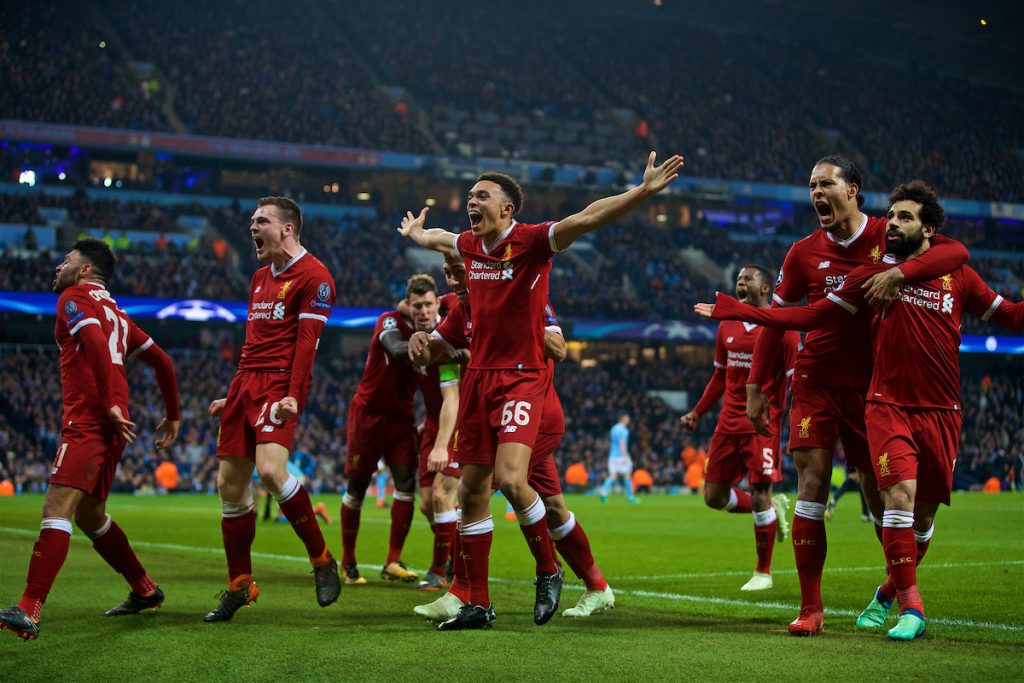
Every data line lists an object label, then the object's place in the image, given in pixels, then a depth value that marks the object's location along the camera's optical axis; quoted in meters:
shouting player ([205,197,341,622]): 7.21
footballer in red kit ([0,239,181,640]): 6.79
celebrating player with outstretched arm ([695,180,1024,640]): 6.25
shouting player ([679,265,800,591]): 9.74
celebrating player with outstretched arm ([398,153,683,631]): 6.64
